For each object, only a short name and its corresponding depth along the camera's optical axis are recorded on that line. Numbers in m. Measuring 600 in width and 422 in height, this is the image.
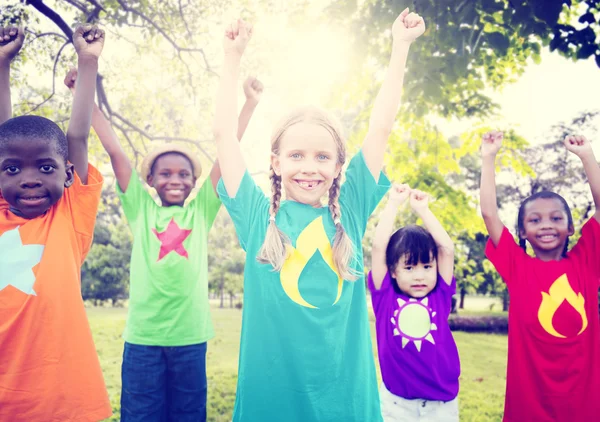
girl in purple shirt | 2.52
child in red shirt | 2.60
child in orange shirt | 1.92
